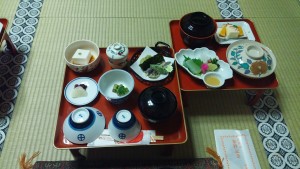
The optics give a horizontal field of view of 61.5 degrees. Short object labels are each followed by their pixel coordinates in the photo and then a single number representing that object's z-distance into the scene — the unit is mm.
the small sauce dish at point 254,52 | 1375
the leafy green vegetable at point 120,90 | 1243
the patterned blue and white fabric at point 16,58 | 1495
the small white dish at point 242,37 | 1488
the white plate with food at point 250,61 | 1344
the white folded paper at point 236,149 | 1345
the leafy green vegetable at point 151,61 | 1337
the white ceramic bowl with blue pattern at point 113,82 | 1247
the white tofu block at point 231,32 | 1480
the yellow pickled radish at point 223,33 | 1494
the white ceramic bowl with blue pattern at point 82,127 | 1086
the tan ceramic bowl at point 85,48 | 1304
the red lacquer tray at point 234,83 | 1322
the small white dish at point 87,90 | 1246
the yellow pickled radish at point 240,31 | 1519
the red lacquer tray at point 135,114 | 1146
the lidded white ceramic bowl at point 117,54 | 1276
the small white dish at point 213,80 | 1299
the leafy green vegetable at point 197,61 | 1380
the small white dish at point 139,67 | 1322
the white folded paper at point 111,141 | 1110
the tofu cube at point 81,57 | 1306
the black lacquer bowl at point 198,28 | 1398
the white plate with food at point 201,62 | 1353
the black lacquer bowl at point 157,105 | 1124
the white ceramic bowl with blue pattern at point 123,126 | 1088
